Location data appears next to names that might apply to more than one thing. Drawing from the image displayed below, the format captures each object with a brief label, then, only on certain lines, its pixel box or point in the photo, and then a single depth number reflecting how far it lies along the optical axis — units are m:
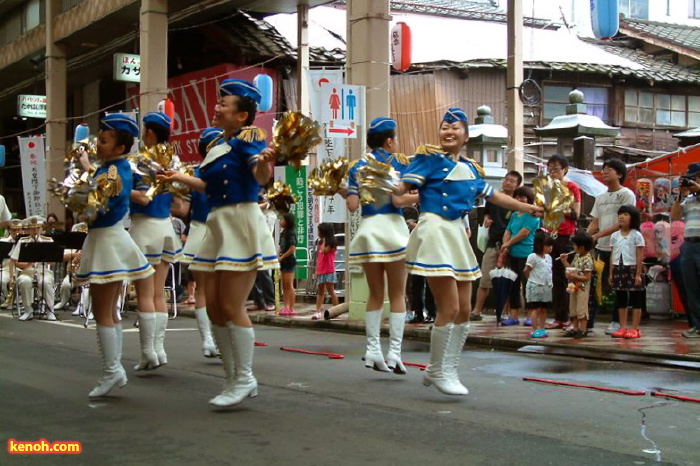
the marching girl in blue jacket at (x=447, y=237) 7.43
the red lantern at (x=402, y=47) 19.28
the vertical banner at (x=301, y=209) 19.30
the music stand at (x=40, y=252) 15.70
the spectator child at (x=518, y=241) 12.84
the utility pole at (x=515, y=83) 17.20
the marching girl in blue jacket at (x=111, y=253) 7.29
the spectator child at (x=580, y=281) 11.46
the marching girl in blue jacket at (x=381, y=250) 8.79
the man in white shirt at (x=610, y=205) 12.07
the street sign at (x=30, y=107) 32.28
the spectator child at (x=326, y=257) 16.38
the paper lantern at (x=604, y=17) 17.02
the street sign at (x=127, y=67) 25.14
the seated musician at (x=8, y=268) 17.28
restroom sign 14.51
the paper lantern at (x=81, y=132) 21.31
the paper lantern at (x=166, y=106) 21.42
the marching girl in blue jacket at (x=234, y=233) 6.79
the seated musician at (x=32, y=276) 16.11
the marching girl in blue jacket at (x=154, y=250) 8.63
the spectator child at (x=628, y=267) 11.50
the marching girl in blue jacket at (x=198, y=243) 9.45
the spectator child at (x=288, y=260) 16.42
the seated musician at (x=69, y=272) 17.33
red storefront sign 24.76
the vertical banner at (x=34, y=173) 28.05
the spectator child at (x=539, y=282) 11.89
